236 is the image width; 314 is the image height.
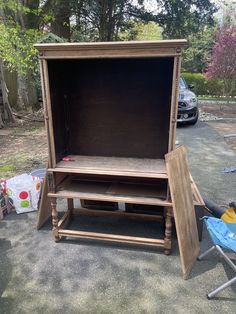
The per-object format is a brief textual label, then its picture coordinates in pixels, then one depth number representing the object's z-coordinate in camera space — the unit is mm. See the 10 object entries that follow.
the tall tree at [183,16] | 10297
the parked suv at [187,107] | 8047
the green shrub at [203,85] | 17094
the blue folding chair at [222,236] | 2072
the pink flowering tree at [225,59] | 11203
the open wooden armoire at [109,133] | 2533
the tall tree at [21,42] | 6728
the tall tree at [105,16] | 10159
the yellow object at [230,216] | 2305
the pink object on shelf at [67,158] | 2836
